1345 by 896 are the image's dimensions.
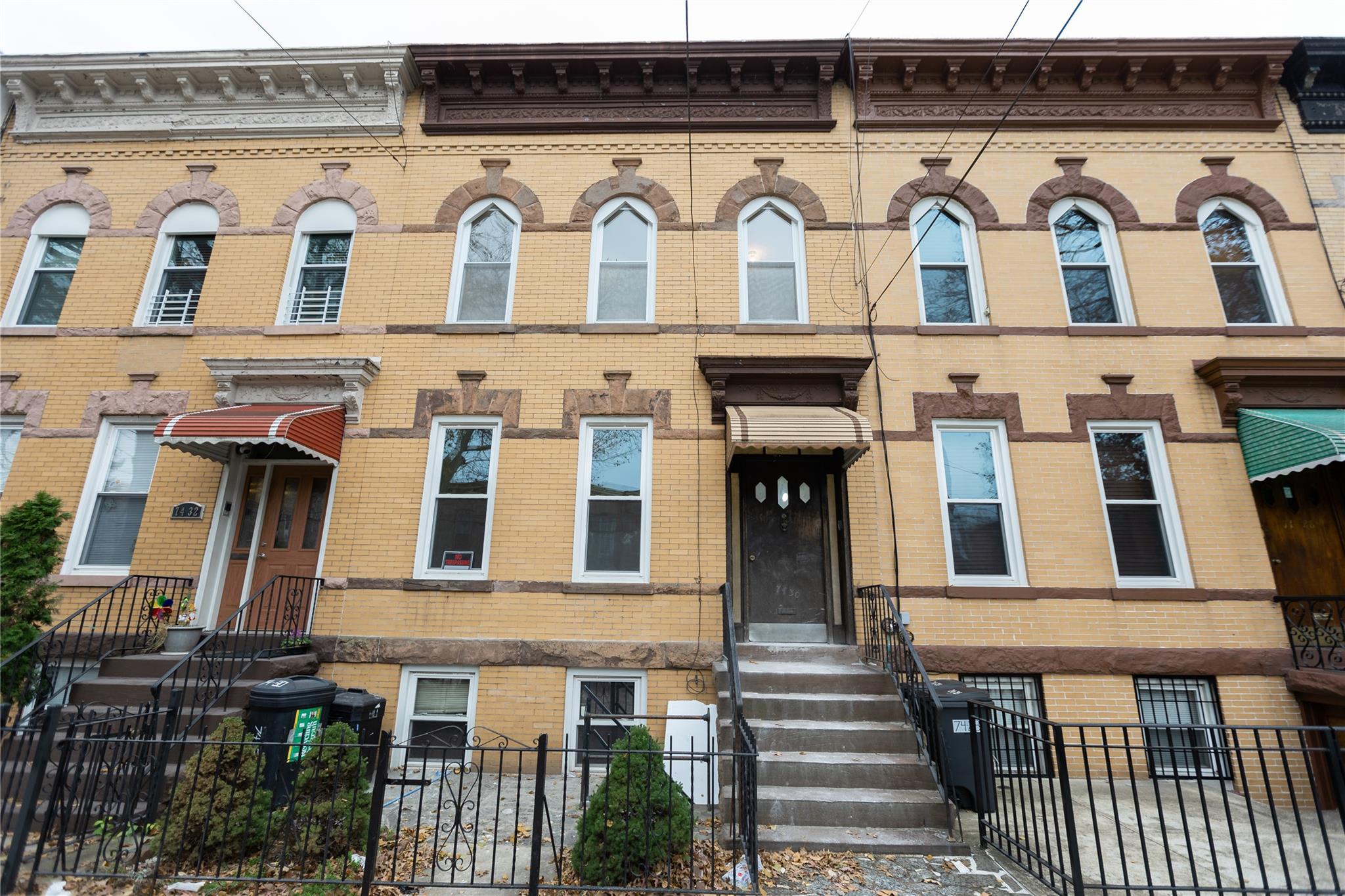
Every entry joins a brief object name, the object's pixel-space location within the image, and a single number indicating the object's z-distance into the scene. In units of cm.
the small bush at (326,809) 476
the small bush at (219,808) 474
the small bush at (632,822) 450
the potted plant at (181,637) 731
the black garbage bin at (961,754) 541
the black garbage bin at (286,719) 568
